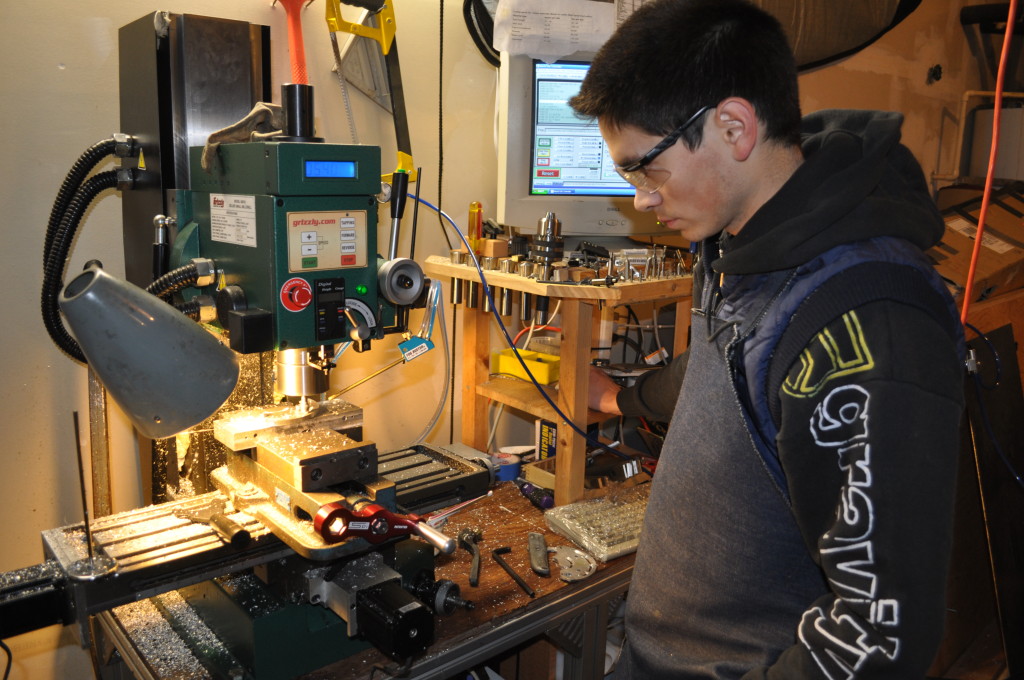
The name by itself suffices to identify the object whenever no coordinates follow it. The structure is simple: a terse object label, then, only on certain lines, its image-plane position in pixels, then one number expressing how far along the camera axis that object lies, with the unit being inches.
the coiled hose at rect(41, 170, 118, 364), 49.3
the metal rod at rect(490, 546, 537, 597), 53.5
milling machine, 40.7
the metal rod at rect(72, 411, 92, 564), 37.9
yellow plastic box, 71.0
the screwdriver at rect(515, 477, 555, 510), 67.2
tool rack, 62.9
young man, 31.9
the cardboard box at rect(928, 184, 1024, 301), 102.2
